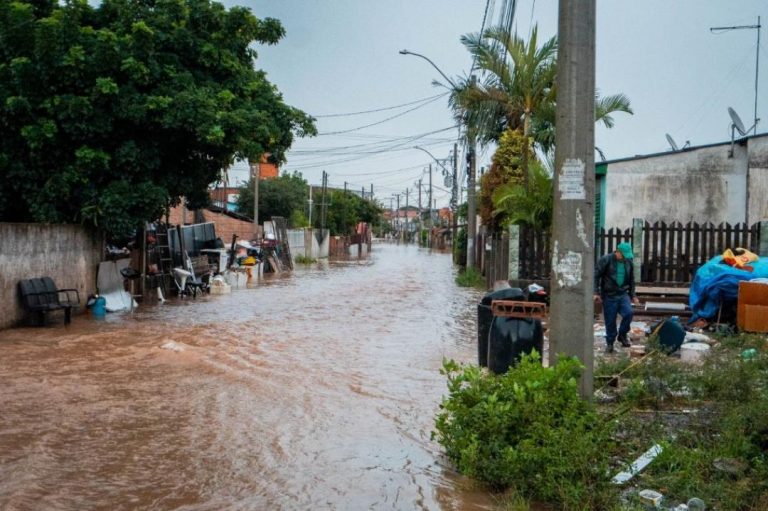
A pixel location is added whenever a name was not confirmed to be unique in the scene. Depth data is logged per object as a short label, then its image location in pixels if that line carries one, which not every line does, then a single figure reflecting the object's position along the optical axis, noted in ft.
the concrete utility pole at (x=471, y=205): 96.28
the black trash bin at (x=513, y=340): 26.17
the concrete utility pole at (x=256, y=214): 121.19
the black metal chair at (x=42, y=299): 45.37
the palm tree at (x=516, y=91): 68.90
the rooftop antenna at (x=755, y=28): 72.18
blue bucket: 52.90
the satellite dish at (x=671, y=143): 82.58
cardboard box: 34.50
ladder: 67.21
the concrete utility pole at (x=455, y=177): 160.66
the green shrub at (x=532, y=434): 15.84
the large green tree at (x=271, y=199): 159.53
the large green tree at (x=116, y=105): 49.24
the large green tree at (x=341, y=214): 226.79
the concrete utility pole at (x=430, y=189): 301.80
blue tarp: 37.73
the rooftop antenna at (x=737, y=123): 61.05
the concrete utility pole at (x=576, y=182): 18.90
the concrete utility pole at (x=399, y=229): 424.29
